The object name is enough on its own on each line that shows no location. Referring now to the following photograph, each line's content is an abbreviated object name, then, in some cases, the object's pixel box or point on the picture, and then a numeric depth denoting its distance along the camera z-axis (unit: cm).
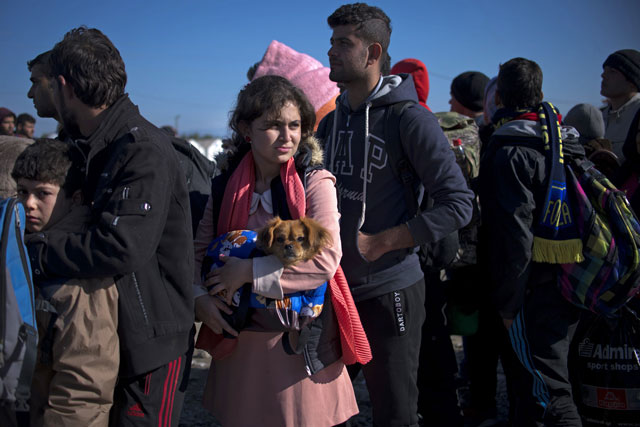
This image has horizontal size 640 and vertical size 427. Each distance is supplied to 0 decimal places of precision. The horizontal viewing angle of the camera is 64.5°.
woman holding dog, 215
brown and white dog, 204
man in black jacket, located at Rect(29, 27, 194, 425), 185
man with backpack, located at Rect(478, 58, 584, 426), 293
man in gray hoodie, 253
